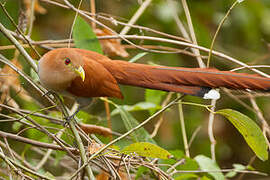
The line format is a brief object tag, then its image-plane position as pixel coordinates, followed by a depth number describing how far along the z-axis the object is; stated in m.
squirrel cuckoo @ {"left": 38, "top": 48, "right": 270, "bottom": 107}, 3.98
